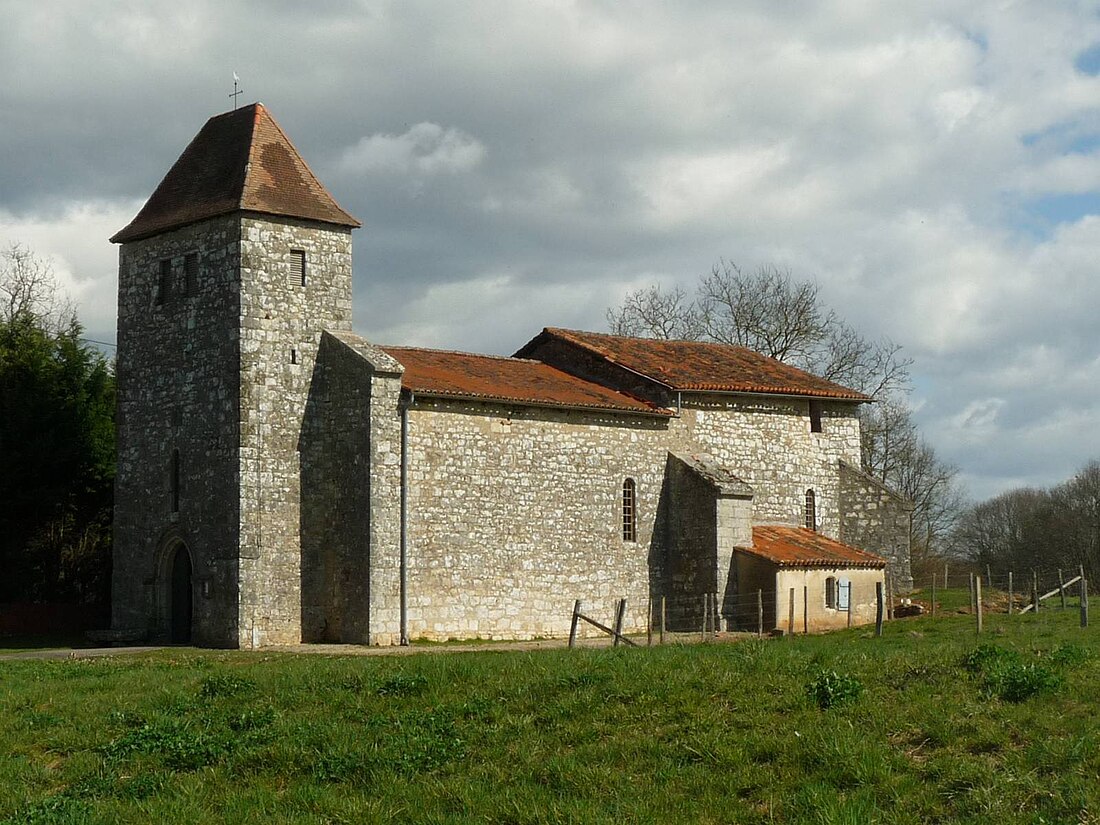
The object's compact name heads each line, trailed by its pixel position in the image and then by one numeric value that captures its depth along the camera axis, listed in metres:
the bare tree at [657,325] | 57.59
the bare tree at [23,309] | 43.24
